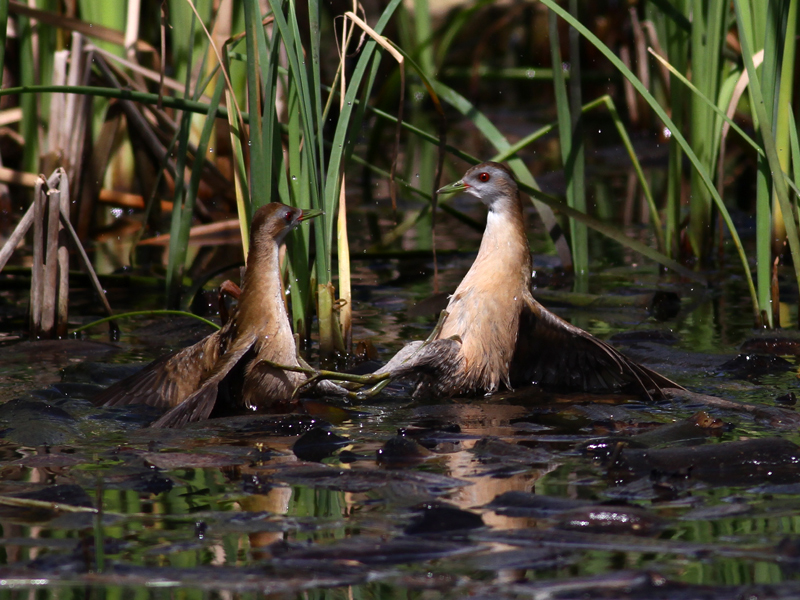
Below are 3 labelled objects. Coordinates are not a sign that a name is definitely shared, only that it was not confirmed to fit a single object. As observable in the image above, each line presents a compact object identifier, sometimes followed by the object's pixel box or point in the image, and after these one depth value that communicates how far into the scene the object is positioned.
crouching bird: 9.27
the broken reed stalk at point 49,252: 10.88
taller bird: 9.77
